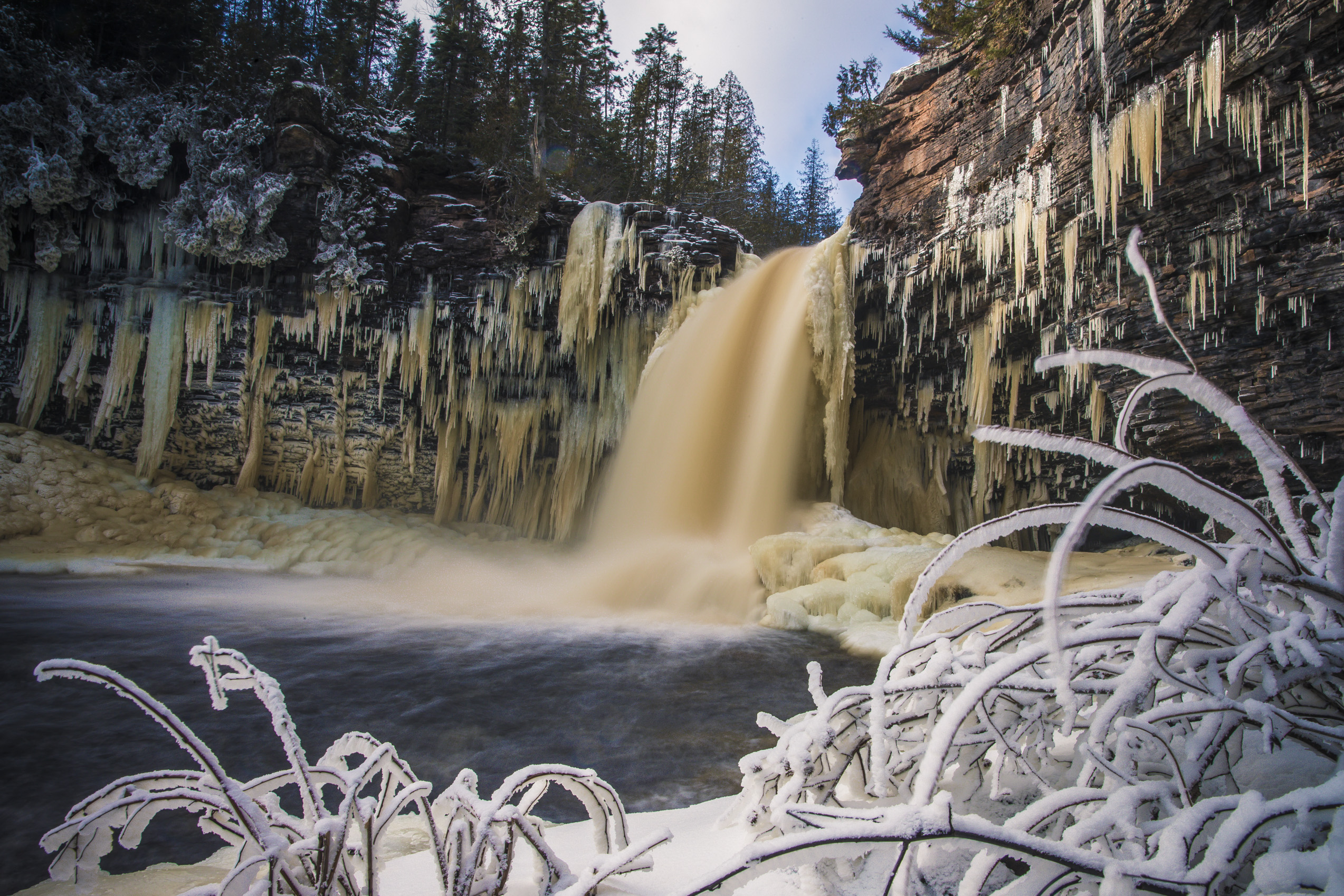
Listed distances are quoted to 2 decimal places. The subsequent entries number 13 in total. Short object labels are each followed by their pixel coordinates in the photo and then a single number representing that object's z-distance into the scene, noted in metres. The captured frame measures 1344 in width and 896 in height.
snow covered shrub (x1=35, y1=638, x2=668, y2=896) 1.03
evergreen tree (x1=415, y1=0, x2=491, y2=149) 16.58
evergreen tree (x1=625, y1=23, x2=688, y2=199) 20.66
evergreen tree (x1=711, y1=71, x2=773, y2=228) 22.84
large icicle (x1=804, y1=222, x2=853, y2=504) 10.05
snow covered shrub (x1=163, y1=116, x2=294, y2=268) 11.20
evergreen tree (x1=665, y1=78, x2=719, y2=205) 21.55
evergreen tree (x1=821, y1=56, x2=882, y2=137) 10.36
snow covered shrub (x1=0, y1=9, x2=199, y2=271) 10.55
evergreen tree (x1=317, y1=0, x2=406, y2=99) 18.02
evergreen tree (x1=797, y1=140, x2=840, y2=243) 33.41
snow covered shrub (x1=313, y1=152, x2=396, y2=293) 11.74
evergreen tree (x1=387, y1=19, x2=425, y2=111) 19.72
